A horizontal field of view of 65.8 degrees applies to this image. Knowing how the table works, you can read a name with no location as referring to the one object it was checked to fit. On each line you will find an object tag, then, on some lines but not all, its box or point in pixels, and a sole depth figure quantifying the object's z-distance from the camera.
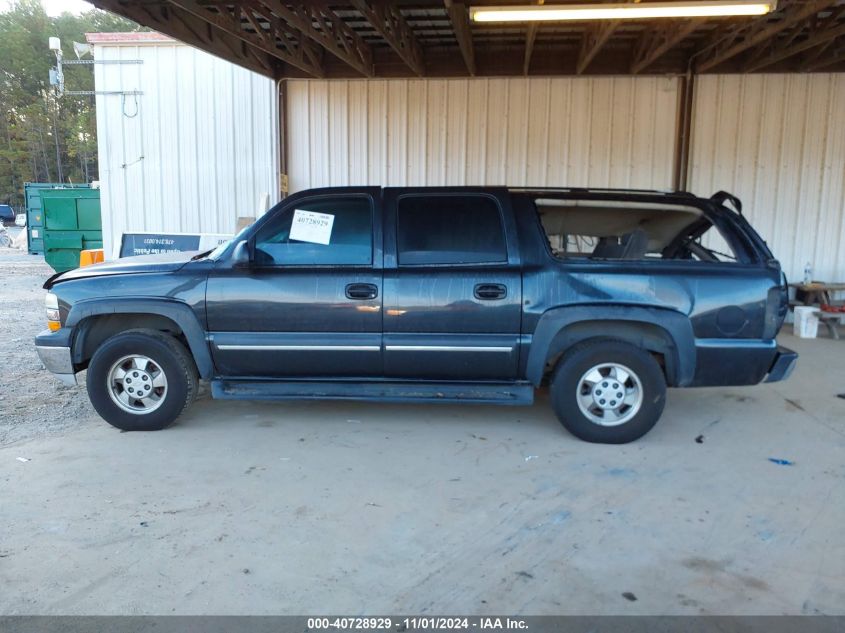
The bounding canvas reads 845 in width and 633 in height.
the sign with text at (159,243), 8.73
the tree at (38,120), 48.06
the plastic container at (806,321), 9.19
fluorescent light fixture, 6.21
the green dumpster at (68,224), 15.93
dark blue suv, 4.63
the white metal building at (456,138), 9.84
